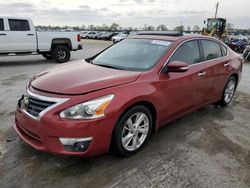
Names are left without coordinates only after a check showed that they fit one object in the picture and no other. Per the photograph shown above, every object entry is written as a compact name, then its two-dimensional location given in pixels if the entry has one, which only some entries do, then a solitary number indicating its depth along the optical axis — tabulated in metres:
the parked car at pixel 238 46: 13.30
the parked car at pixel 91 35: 32.66
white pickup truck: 7.57
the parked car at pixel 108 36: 30.41
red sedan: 2.06
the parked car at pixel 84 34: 34.05
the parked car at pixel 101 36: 31.18
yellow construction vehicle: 17.15
